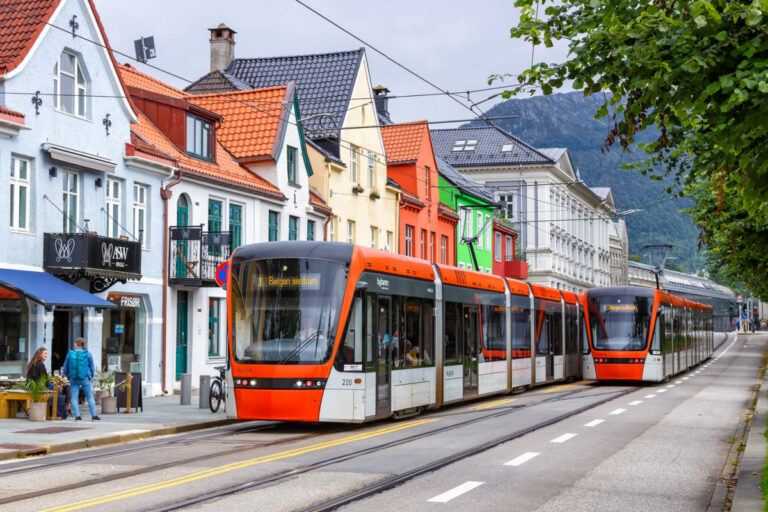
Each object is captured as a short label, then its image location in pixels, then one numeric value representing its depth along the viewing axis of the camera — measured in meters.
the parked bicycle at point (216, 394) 21.80
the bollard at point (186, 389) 23.52
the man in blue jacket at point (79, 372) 19.52
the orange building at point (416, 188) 48.25
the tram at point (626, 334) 32.47
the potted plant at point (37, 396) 19.12
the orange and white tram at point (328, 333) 17.00
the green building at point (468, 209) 55.75
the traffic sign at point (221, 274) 20.50
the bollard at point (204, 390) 21.97
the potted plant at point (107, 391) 21.20
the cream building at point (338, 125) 40.38
